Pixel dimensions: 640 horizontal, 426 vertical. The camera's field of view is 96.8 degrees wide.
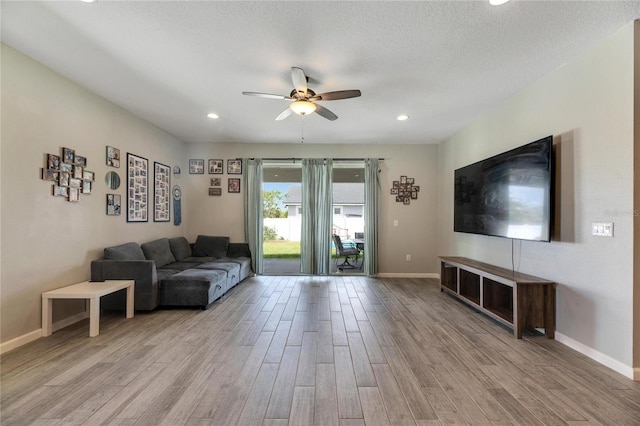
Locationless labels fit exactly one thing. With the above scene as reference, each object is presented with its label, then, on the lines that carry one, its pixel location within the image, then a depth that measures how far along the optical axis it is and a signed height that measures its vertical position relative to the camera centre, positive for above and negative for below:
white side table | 2.79 -0.84
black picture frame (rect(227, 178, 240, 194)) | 5.76 +0.56
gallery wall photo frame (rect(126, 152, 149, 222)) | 4.14 +0.37
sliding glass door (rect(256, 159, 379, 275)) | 5.69 -0.05
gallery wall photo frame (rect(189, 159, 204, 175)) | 5.76 +0.96
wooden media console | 2.81 -0.92
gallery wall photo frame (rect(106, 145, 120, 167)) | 3.71 +0.75
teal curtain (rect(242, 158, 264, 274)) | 5.66 +0.03
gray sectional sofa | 3.45 -0.84
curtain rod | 5.76 +1.12
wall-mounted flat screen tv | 2.72 +0.25
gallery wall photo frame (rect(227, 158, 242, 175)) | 5.76 +0.95
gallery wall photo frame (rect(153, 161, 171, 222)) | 4.78 +0.38
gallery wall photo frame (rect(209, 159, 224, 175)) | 5.75 +0.94
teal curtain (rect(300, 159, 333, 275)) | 5.69 -0.04
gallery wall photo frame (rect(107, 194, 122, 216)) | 3.72 +0.11
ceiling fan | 2.74 +1.22
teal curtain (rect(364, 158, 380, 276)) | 5.68 +0.03
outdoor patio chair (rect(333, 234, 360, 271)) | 6.04 -0.77
